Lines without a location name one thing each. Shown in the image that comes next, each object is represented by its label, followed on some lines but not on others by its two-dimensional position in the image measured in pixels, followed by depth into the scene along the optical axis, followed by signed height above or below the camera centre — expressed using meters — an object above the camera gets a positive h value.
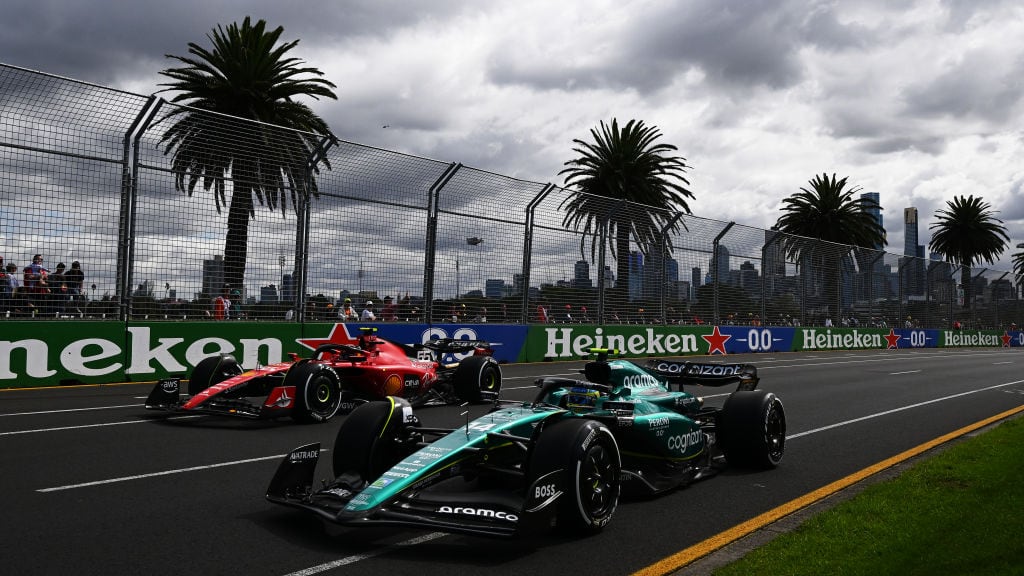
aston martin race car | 4.46 -0.86
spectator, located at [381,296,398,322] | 16.59 +0.26
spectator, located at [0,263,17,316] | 11.41 +0.39
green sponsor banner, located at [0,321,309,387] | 11.80 -0.46
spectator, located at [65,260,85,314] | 12.20 +0.55
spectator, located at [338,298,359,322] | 15.72 +0.19
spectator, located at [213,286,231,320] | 13.78 +0.24
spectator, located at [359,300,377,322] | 16.05 +0.18
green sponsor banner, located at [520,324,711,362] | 20.26 -0.37
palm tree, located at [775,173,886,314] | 52.47 +7.37
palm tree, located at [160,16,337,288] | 13.30 +2.75
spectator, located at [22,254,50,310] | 11.55 +0.50
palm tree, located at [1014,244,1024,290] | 76.25 +6.92
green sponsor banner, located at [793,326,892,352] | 31.09 -0.33
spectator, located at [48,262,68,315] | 11.95 +0.42
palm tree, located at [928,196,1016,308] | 63.03 +7.64
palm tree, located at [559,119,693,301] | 39.88 +7.78
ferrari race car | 8.94 -0.72
